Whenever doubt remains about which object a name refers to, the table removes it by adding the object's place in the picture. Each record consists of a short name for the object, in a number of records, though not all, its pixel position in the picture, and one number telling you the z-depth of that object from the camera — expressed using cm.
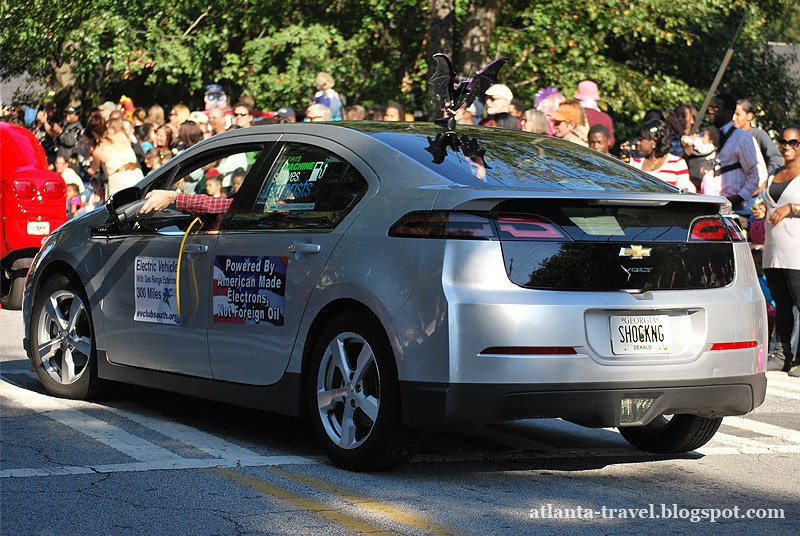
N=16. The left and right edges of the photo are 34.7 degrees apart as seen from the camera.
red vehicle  1305
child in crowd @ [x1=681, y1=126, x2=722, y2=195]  1248
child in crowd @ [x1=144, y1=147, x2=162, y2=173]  1627
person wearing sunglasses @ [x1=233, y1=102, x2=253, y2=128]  1557
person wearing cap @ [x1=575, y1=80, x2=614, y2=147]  1546
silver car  530
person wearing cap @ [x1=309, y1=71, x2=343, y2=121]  1645
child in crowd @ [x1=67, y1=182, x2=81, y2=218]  1819
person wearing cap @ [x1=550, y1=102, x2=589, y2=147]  1252
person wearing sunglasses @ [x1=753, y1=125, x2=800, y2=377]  1025
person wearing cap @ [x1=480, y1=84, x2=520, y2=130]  1249
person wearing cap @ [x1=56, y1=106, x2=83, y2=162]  2109
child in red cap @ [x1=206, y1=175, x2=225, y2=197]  886
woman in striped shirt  1120
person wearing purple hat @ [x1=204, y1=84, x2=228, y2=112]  1853
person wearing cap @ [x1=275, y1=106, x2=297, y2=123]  1490
